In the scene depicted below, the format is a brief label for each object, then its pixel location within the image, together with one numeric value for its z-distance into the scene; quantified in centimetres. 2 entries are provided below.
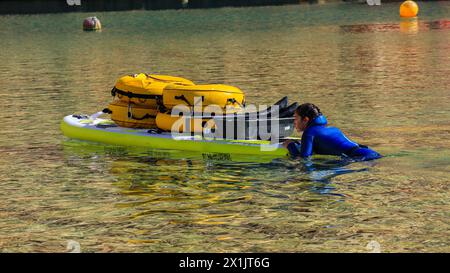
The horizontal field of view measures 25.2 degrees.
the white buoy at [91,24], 5772
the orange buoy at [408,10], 5809
